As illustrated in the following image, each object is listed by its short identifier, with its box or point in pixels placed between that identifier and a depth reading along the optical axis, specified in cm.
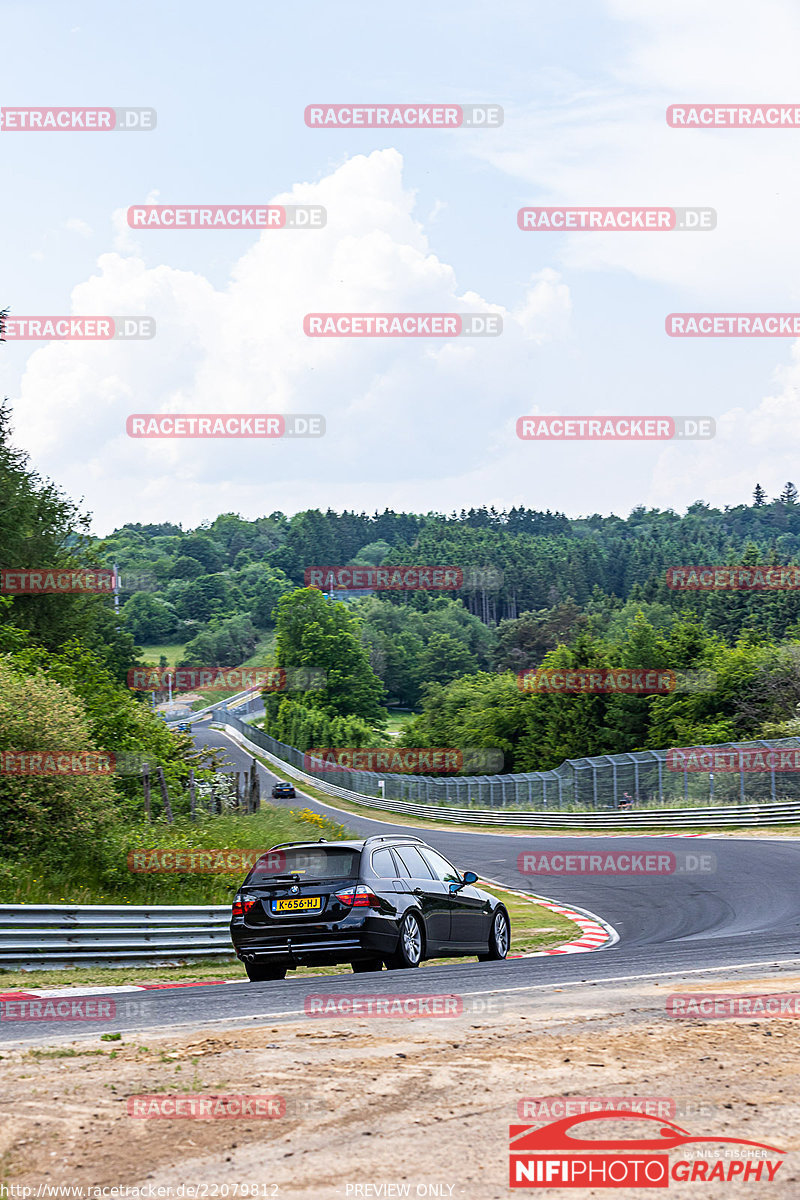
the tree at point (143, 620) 19762
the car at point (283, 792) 7406
